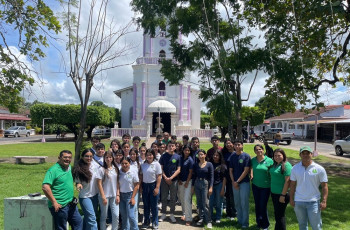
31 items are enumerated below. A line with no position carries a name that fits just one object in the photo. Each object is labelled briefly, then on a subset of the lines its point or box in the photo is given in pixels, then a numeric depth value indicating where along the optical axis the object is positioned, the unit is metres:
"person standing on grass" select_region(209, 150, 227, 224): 5.24
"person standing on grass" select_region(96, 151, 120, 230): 4.42
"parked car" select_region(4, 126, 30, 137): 37.62
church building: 28.30
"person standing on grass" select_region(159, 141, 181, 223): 5.32
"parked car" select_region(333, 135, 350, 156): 17.89
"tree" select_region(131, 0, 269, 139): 6.94
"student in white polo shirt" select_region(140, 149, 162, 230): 4.95
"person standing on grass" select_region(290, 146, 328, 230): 3.79
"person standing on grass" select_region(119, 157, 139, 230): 4.56
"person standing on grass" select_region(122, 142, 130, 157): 5.31
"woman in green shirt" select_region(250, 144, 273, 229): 4.66
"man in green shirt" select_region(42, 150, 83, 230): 3.64
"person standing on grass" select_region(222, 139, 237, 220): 5.47
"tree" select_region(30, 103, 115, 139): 28.44
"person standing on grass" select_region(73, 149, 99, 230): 4.13
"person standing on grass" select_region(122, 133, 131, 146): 6.16
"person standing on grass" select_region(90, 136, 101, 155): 6.09
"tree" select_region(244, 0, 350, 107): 7.00
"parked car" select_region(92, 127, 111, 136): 39.28
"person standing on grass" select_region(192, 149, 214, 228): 5.08
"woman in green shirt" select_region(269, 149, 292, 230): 4.24
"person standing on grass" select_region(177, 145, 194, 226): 5.25
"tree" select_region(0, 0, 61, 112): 7.74
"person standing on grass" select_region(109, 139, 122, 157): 5.90
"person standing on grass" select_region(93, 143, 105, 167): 5.02
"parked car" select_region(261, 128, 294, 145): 26.13
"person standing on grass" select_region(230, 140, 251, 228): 4.93
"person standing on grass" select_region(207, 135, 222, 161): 5.64
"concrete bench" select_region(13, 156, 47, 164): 12.51
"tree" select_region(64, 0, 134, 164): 7.03
